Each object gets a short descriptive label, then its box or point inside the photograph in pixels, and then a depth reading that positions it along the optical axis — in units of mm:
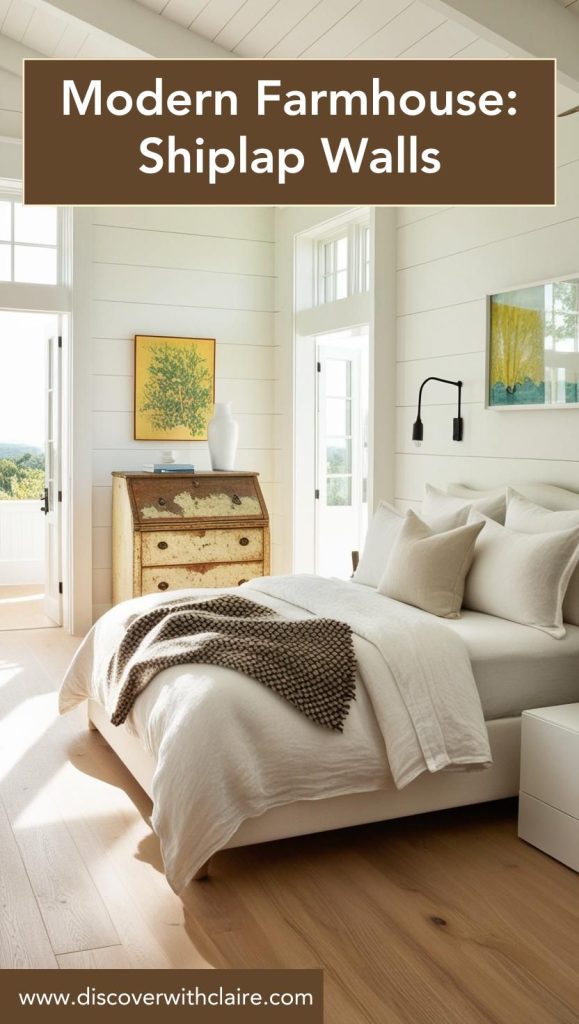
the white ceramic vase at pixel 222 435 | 5918
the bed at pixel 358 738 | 2572
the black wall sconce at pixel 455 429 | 4574
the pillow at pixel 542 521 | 3387
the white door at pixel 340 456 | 6305
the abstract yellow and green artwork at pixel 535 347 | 3861
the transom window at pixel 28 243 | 5820
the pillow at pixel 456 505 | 3990
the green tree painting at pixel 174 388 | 6062
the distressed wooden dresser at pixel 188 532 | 5449
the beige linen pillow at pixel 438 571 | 3451
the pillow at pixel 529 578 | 3260
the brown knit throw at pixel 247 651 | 2760
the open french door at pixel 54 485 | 6094
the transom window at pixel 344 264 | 5660
